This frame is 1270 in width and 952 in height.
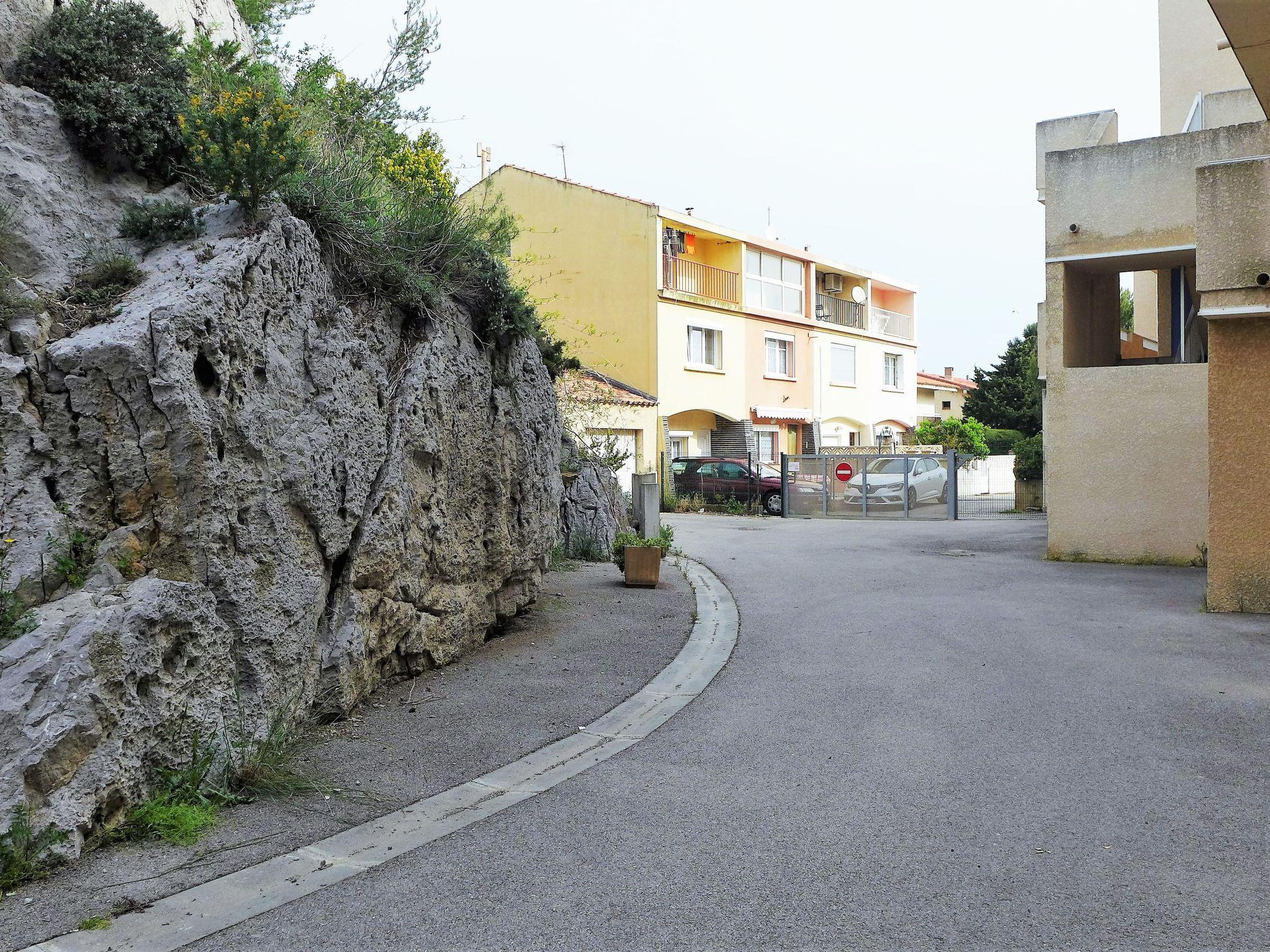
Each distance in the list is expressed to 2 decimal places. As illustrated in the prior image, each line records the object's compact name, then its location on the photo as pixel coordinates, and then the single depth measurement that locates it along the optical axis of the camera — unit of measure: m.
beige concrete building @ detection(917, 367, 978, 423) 54.62
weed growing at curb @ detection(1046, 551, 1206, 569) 13.84
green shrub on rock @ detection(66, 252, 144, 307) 5.18
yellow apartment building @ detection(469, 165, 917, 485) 29.38
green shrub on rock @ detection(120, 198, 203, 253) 5.77
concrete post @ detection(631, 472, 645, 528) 15.97
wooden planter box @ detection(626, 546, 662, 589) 11.66
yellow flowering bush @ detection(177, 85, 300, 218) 5.75
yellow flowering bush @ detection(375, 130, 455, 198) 8.48
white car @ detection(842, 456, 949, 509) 25.55
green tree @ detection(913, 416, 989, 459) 37.97
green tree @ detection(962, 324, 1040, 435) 43.09
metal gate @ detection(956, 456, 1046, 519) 25.67
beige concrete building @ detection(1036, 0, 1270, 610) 13.65
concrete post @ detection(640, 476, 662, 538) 15.75
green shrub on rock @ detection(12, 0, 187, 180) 6.27
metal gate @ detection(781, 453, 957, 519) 25.47
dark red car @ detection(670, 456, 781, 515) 26.81
